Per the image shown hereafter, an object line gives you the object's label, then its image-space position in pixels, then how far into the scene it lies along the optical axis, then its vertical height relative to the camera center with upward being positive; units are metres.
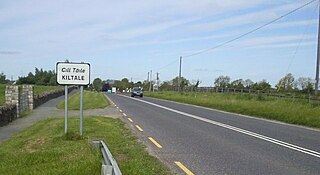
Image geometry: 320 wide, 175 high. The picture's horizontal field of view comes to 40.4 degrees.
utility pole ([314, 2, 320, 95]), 30.08 +1.13
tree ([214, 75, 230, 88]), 125.53 +2.65
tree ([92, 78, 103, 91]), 173.25 +1.91
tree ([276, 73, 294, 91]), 83.64 +1.60
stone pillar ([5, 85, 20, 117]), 26.10 -0.43
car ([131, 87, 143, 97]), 76.31 -0.61
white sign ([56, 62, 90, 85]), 14.05 +0.49
